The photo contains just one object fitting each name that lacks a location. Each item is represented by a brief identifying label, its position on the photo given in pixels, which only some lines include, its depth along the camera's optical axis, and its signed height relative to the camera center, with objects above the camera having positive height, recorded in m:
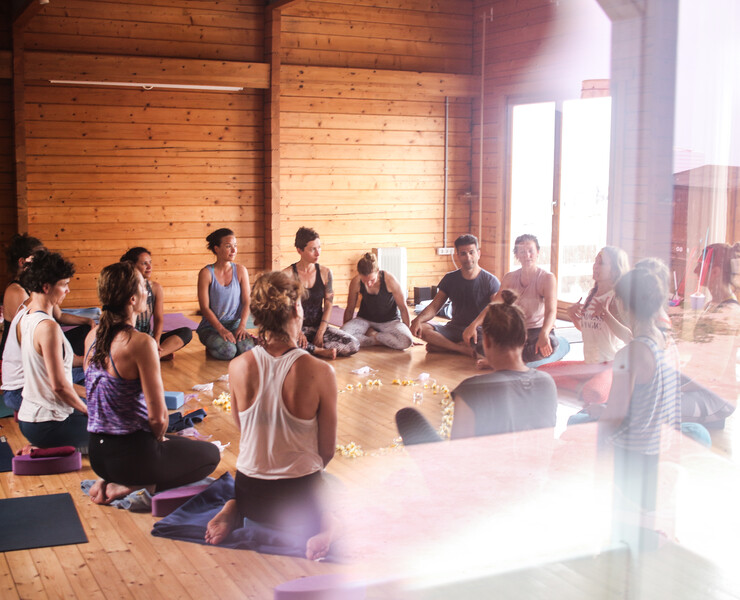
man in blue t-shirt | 3.66 -0.45
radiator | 7.07 -0.42
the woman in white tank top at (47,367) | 2.88 -0.57
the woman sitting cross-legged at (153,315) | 4.35 -0.58
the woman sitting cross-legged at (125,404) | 2.54 -0.62
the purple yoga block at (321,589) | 1.56 -0.82
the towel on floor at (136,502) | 2.56 -0.94
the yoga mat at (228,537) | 2.22 -0.94
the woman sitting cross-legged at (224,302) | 4.78 -0.54
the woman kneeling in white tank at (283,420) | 2.12 -0.57
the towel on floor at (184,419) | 3.40 -0.91
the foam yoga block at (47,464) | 2.86 -0.92
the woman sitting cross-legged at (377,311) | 5.03 -0.62
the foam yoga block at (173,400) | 3.70 -0.88
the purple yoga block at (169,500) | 2.53 -0.93
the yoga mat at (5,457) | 2.93 -0.94
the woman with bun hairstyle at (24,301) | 3.65 -0.41
